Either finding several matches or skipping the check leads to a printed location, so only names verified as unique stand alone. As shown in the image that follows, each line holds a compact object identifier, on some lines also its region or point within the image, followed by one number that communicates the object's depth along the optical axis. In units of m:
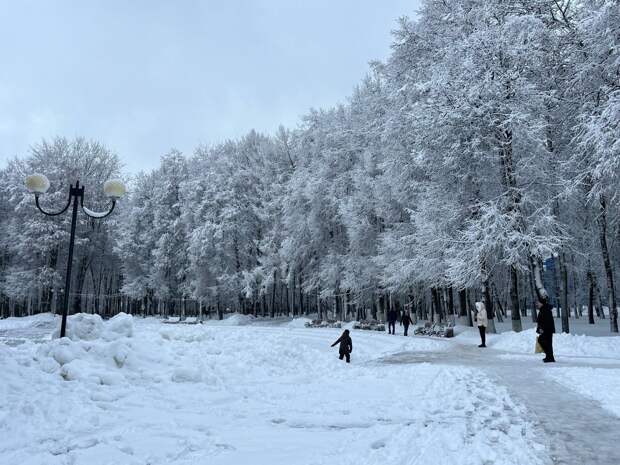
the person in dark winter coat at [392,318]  25.06
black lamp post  11.94
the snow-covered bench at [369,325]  27.38
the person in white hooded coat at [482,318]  16.36
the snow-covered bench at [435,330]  22.44
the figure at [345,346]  14.53
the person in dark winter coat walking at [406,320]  23.27
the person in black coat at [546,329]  11.43
